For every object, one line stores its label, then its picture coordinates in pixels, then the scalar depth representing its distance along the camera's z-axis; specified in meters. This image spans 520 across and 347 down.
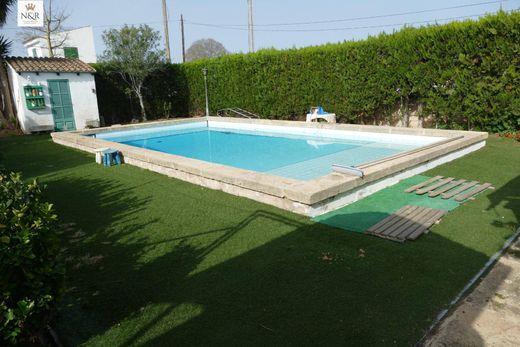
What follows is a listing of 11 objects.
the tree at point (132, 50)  17.77
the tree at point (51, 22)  27.33
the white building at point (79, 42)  35.20
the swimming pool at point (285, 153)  5.81
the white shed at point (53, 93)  15.75
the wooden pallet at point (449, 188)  6.01
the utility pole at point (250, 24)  25.39
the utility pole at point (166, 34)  24.85
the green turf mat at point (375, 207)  5.14
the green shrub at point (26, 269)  2.43
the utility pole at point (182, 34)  44.60
